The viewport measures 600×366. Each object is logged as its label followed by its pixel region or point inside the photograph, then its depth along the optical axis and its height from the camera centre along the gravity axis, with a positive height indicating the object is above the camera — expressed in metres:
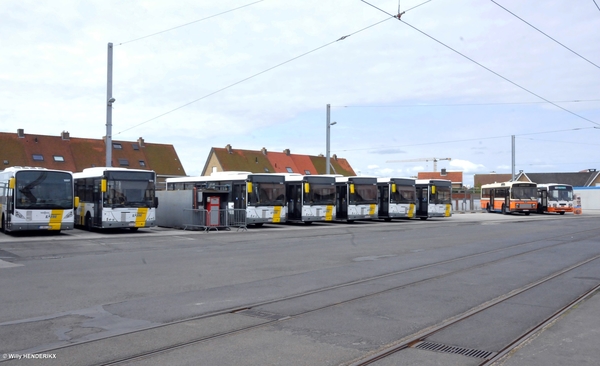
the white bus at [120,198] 25.48 -0.07
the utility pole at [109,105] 27.30 +4.38
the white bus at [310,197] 33.91 +0.03
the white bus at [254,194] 30.72 +0.18
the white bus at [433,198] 41.38 +0.01
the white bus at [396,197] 39.50 +0.06
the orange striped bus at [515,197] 51.72 +0.14
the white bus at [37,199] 23.19 -0.12
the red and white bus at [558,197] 54.41 +0.12
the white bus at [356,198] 36.44 -0.01
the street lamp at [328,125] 40.12 +5.09
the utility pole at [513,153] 60.57 +4.79
